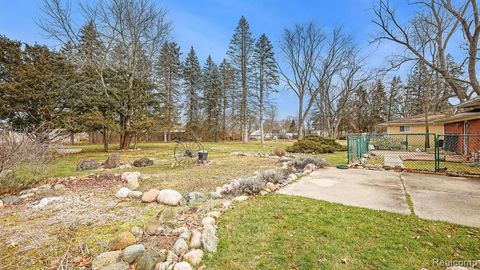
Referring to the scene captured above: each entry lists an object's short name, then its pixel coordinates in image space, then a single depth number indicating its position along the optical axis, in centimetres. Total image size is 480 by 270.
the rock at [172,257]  226
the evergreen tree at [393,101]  3125
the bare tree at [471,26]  959
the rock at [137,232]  278
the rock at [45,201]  406
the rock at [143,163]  830
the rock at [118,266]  212
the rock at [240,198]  403
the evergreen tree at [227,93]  2616
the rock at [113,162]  812
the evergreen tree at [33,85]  1210
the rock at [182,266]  210
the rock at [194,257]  225
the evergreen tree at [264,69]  2334
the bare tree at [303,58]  2152
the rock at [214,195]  429
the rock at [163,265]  214
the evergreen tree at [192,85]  2769
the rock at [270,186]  471
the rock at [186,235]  263
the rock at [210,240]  248
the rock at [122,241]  252
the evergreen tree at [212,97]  2889
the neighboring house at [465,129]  898
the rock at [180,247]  239
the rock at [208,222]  288
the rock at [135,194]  453
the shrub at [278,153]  1073
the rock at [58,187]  520
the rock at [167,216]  327
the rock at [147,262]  218
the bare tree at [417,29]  1135
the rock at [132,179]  528
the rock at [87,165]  777
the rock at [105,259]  220
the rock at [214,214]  327
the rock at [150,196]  423
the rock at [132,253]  229
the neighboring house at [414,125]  1955
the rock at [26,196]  459
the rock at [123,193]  454
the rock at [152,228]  286
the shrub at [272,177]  517
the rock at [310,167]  681
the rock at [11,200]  434
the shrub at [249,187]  446
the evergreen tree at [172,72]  2324
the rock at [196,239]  252
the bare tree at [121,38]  1289
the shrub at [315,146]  1296
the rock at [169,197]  405
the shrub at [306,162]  737
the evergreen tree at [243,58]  2328
